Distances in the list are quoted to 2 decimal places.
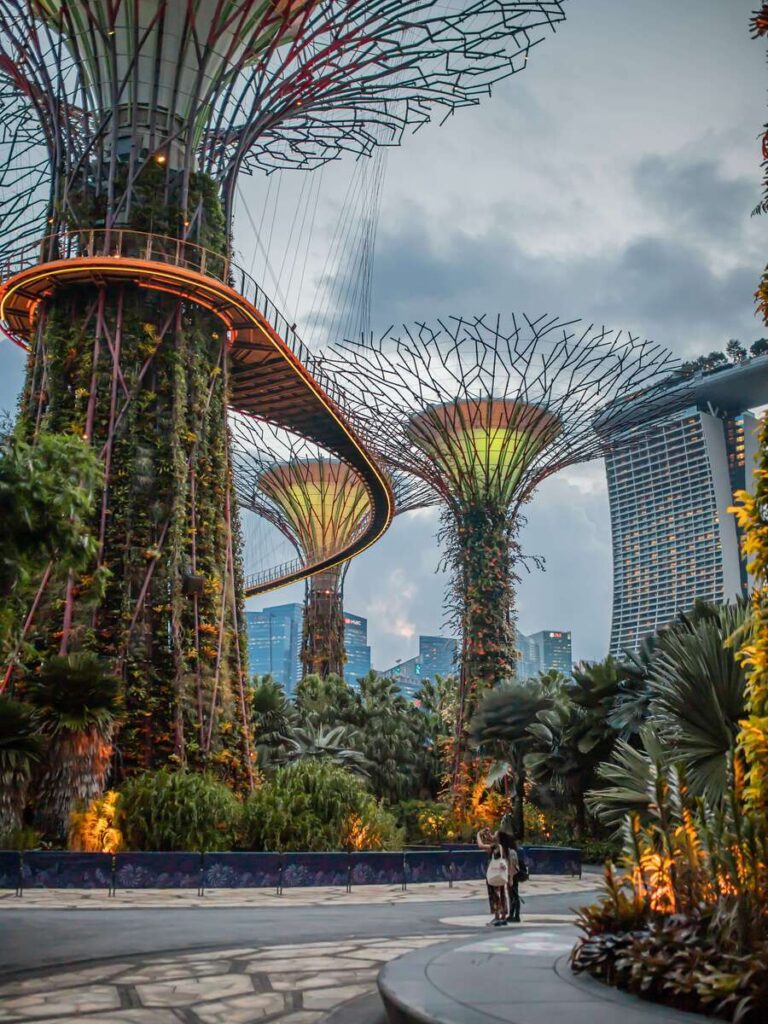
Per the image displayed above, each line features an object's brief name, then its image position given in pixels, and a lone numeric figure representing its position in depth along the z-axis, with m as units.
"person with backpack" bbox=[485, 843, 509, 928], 11.02
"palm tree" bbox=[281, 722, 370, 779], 29.20
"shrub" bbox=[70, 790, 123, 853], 16.44
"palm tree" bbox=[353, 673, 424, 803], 31.67
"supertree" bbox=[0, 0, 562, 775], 19.77
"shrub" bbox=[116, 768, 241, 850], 16.67
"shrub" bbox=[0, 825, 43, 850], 15.68
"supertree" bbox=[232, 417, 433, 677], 44.75
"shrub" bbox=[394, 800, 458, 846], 26.45
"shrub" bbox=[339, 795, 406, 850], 18.08
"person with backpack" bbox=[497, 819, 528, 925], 11.25
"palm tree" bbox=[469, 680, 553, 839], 25.02
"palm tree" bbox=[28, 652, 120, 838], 16.77
